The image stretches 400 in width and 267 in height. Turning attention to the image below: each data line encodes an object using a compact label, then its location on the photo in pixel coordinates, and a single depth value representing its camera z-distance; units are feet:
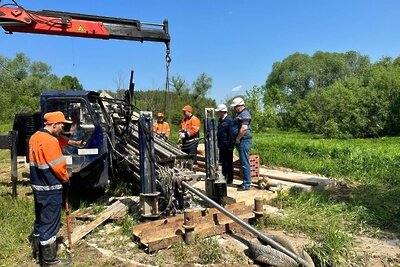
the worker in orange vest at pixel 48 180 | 15.88
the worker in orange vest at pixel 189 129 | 32.24
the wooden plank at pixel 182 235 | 17.10
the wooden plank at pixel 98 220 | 19.16
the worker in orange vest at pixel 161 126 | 36.60
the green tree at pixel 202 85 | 215.24
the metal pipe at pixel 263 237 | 14.93
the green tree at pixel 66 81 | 187.13
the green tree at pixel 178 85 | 143.57
